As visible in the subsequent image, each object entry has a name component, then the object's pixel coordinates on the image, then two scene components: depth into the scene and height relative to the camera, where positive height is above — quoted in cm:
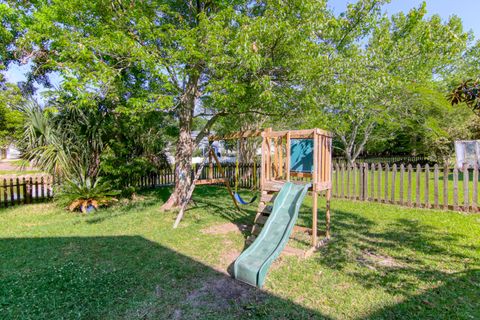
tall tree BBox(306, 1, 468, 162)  521 +332
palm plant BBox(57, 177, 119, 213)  669 -86
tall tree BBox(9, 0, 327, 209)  467 +227
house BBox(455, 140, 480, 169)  1431 +39
